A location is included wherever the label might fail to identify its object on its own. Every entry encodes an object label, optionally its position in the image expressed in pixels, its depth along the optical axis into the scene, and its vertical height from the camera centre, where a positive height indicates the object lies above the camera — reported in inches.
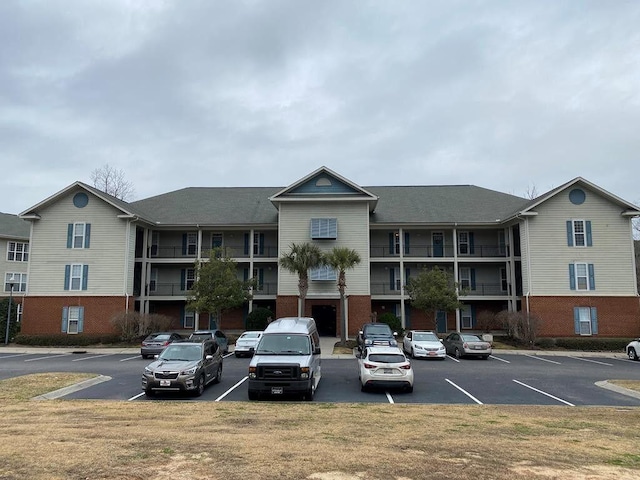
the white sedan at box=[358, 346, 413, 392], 595.8 -79.4
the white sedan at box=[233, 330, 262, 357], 994.1 -79.4
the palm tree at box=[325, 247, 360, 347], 1189.1 +105.4
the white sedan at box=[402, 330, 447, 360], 964.6 -78.7
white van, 538.9 -64.3
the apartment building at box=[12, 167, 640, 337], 1316.4 +154.6
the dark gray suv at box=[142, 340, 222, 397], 558.9 -74.5
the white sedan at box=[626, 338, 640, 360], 1040.2 -93.9
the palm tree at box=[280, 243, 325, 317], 1213.1 +109.1
